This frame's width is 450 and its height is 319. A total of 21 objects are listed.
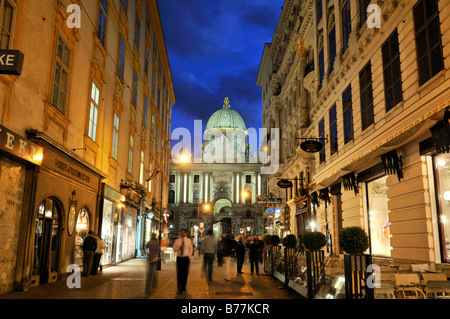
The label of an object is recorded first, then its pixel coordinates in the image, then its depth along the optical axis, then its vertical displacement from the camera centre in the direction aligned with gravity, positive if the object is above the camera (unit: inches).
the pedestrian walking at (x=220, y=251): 782.1 -22.2
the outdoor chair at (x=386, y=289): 304.1 -35.6
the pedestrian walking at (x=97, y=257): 665.0 -29.7
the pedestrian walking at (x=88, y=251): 638.8 -19.1
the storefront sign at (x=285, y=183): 1242.0 +171.8
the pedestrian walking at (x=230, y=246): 743.7 -11.1
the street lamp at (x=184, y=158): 1045.5 +205.6
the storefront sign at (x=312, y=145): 772.5 +178.1
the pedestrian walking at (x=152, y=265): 487.9 -32.7
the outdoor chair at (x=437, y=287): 304.5 -33.5
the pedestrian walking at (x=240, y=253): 759.7 -24.2
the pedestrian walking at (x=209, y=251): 595.8 -16.4
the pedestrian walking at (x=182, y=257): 480.7 -20.8
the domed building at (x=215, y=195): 3257.9 +361.8
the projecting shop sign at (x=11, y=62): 317.7 +136.3
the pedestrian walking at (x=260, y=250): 848.0 -23.0
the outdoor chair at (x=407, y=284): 330.6 -34.1
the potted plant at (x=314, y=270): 379.9 -27.3
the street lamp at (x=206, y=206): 2939.7 +244.9
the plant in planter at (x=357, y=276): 270.8 -23.5
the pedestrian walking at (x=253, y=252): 761.6 -23.2
